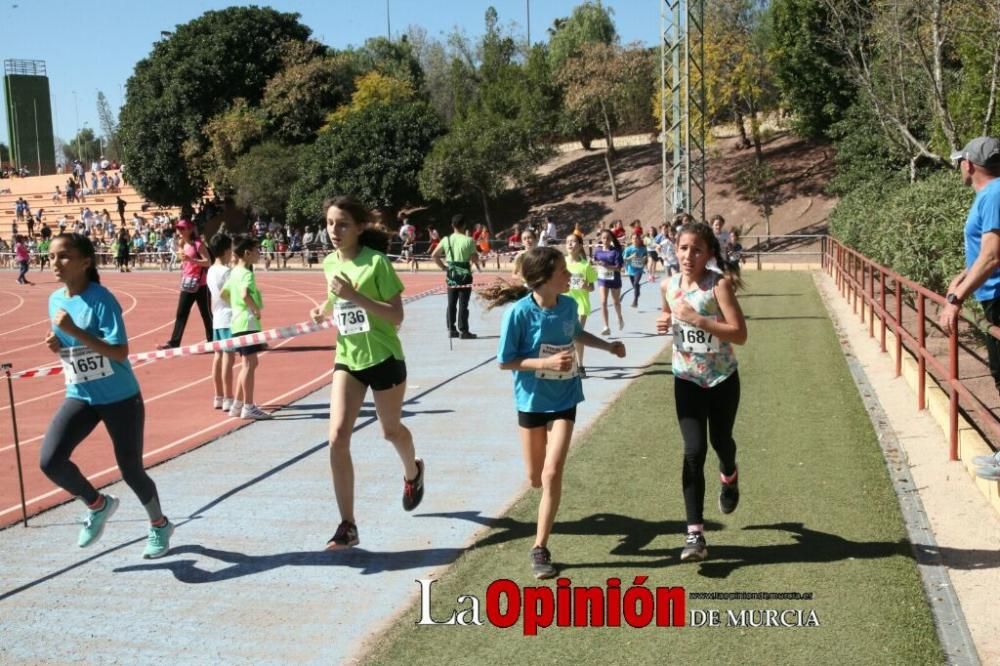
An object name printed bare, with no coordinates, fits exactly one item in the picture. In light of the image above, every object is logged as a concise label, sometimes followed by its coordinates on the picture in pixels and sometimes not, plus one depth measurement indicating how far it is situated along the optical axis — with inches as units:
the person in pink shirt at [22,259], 1396.4
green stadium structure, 3828.7
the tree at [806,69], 1689.2
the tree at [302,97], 2137.1
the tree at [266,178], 1991.9
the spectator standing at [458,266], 633.0
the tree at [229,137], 2116.1
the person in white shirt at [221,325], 421.7
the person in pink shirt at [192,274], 587.5
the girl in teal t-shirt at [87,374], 225.0
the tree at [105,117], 4785.9
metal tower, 1157.1
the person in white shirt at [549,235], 924.6
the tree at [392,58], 2709.2
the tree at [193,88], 2225.6
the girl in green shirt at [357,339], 231.3
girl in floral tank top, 219.5
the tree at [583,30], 2714.1
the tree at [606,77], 2012.8
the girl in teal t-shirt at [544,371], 214.5
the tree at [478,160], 1892.2
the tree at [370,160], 1932.8
